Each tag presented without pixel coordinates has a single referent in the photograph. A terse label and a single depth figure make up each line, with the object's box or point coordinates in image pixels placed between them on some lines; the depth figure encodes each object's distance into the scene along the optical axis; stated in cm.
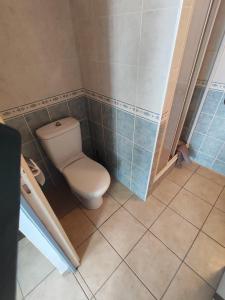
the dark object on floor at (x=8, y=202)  25
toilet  125
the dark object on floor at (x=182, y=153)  176
